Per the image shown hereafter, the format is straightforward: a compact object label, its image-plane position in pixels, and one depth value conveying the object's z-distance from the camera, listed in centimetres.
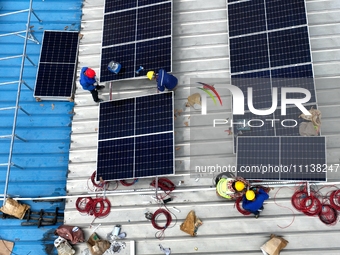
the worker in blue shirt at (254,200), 752
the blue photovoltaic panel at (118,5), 998
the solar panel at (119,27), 966
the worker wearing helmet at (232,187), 760
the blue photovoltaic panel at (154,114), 851
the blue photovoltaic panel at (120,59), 928
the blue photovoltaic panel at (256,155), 822
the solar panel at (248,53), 888
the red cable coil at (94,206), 843
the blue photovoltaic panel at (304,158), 802
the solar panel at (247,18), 924
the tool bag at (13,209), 859
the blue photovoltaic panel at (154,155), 819
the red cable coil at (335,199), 790
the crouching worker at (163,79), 844
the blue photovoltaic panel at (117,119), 879
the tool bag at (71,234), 811
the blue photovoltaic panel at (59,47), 1019
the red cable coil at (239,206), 800
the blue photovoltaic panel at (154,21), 940
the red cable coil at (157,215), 815
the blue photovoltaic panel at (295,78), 845
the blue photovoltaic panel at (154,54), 901
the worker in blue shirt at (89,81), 888
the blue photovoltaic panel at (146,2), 977
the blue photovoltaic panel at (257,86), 868
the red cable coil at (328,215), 780
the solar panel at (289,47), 864
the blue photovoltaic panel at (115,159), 847
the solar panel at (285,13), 895
